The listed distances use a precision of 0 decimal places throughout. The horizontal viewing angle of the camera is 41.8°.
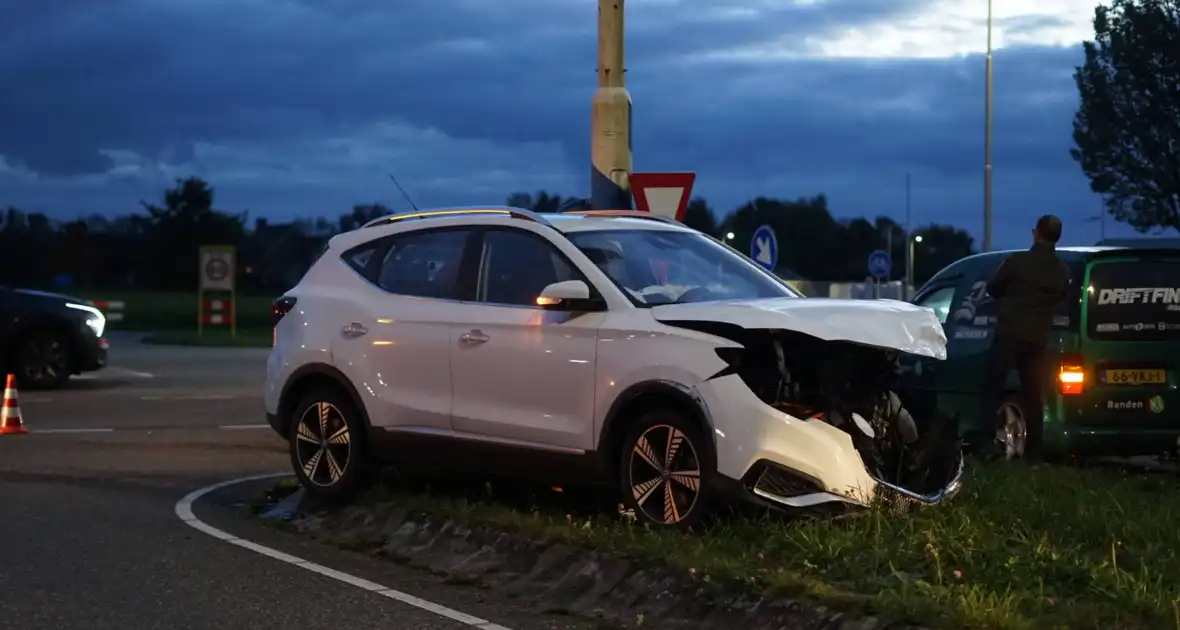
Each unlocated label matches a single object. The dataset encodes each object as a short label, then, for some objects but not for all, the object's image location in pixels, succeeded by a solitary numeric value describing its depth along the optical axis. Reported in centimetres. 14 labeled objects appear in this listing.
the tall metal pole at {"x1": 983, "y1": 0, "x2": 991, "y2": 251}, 3597
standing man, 1082
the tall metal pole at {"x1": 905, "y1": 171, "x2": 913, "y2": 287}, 5212
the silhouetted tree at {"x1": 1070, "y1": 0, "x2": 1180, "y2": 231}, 4647
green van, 1103
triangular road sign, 1300
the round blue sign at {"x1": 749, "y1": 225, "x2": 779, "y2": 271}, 1800
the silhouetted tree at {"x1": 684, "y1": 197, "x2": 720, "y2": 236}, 7030
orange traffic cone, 1483
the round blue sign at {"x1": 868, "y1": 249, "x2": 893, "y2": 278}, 3797
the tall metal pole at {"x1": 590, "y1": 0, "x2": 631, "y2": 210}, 1262
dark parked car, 2005
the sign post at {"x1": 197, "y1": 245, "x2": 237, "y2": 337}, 3962
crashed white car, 782
